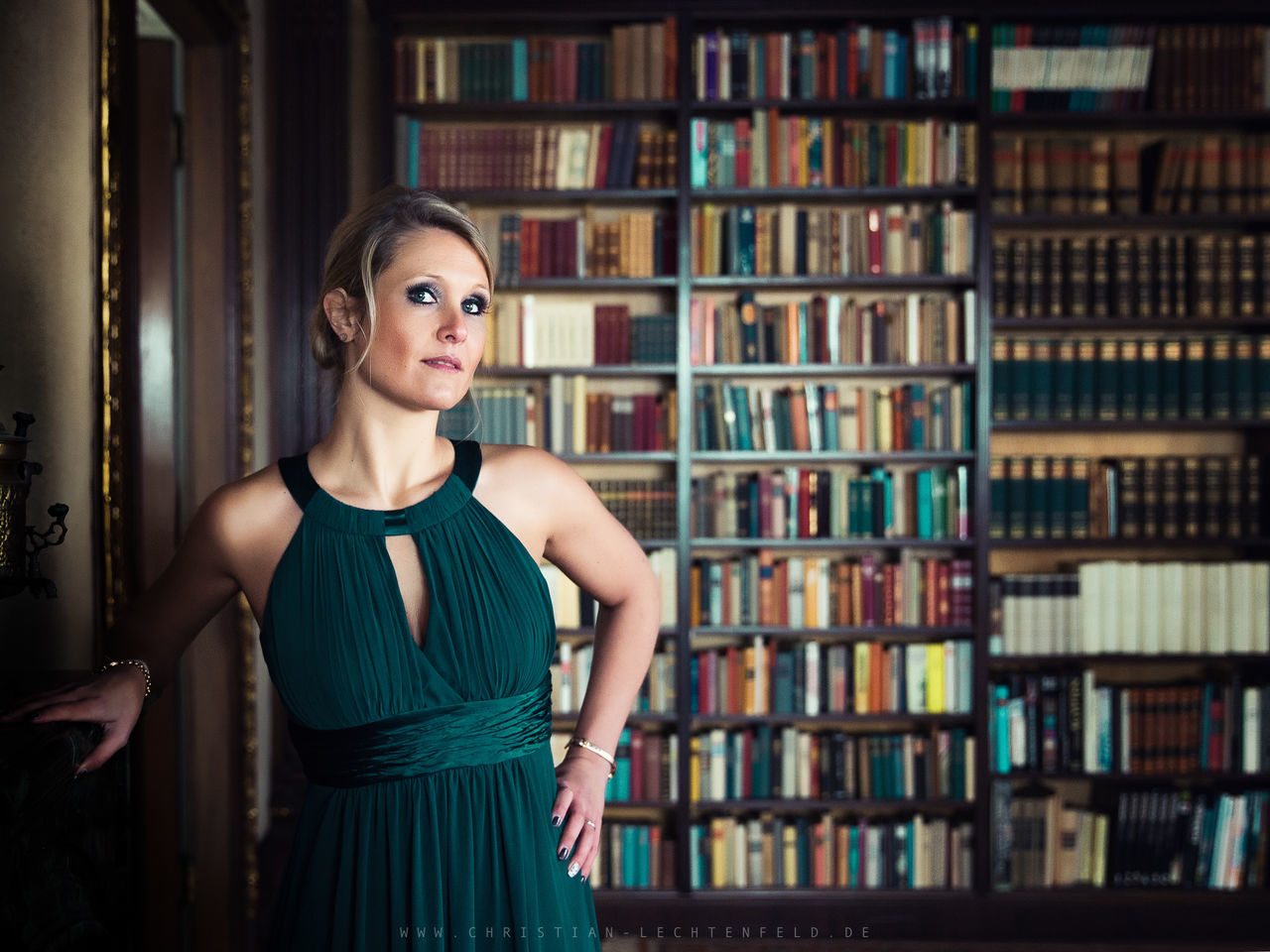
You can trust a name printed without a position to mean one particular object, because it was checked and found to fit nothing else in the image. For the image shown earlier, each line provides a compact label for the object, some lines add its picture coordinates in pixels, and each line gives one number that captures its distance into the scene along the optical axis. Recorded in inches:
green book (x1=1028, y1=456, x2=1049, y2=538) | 122.6
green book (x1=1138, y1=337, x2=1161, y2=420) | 122.0
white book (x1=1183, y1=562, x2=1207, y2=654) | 122.5
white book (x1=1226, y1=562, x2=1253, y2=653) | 122.1
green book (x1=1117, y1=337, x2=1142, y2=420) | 122.2
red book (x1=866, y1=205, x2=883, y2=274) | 122.4
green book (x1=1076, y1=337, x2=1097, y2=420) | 122.3
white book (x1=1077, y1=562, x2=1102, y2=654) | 122.9
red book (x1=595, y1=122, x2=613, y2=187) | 122.8
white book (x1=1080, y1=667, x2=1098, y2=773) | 122.6
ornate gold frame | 62.7
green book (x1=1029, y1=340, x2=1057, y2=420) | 122.4
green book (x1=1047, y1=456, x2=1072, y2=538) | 122.5
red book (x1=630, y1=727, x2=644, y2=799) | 123.0
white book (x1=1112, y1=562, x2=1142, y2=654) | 122.9
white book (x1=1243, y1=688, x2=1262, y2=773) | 122.0
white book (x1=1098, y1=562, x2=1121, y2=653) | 123.0
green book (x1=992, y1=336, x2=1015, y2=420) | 122.8
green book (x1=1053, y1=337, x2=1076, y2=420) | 122.4
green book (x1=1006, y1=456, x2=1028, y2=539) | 122.6
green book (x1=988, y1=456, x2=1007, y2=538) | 122.9
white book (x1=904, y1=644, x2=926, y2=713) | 124.0
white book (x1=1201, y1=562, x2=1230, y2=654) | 122.4
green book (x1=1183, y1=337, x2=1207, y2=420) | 121.5
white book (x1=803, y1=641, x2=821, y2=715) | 123.9
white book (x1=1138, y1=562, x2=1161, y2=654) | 123.0
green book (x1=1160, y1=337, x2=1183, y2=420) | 122.0
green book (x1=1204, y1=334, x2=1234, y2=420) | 121.2
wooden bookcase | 120.4
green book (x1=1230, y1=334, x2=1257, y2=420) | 121.3
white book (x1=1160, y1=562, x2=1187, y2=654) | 122.5
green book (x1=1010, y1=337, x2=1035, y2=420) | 122.6
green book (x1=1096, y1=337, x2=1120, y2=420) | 122.0
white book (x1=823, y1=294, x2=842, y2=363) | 122.9
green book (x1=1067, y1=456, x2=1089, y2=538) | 122.2
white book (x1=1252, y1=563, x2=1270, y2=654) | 122.1
